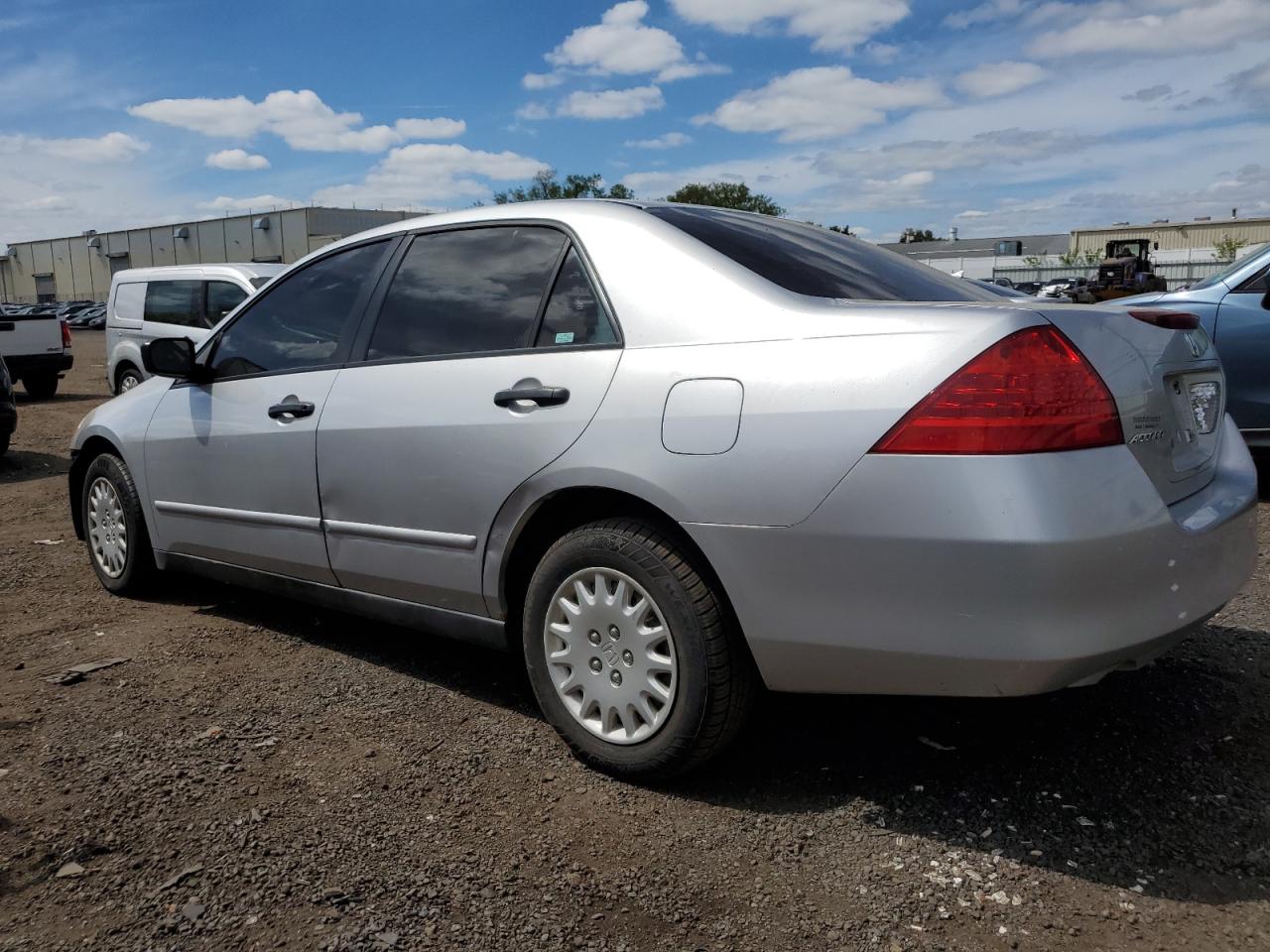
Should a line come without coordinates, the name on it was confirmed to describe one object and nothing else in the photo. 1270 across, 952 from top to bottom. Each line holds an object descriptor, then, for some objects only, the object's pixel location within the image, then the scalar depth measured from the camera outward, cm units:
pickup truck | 1609
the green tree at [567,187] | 5730
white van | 1152
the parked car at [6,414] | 960
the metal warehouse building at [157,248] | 6231
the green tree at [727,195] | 6812
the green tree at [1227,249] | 6022
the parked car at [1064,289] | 2363
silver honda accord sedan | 229
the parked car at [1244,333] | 626
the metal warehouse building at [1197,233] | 7481
